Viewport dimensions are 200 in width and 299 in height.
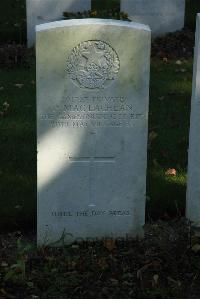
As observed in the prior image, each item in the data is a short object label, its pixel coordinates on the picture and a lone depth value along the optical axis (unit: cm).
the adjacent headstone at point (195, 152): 496
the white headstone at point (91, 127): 473
